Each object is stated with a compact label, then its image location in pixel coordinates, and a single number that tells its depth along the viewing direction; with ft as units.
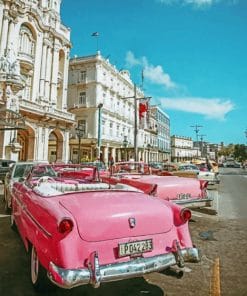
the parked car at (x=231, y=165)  236.02
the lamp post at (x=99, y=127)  118.43
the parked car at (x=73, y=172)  27.80
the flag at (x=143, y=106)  114.96
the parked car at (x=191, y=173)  49.40
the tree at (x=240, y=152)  271.74
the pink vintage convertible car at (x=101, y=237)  9.71
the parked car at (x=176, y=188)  23.39
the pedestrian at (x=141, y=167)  37.42
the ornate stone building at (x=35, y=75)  76.75
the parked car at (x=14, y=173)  26.10
